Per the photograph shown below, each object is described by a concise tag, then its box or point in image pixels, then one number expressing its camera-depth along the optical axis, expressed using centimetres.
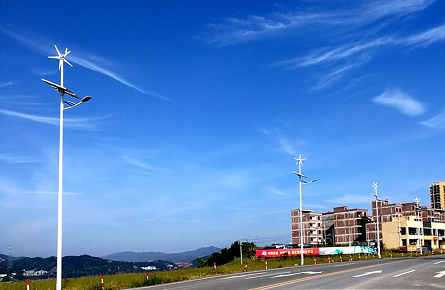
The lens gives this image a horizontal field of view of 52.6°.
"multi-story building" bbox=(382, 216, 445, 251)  9956
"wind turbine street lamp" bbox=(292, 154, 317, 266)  5156
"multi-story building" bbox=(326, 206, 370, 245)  12169
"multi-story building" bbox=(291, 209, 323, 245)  13550
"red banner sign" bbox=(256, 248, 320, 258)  7609
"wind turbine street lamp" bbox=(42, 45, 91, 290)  2121
